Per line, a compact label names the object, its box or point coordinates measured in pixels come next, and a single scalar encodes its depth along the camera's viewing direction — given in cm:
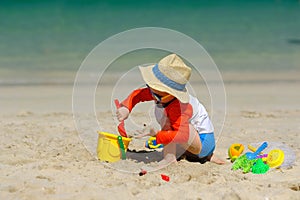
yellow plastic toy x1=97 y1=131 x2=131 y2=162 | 703
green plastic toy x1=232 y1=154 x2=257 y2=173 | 694
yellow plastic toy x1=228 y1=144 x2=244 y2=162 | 749
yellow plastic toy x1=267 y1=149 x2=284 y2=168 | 704
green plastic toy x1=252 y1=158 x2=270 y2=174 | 685
